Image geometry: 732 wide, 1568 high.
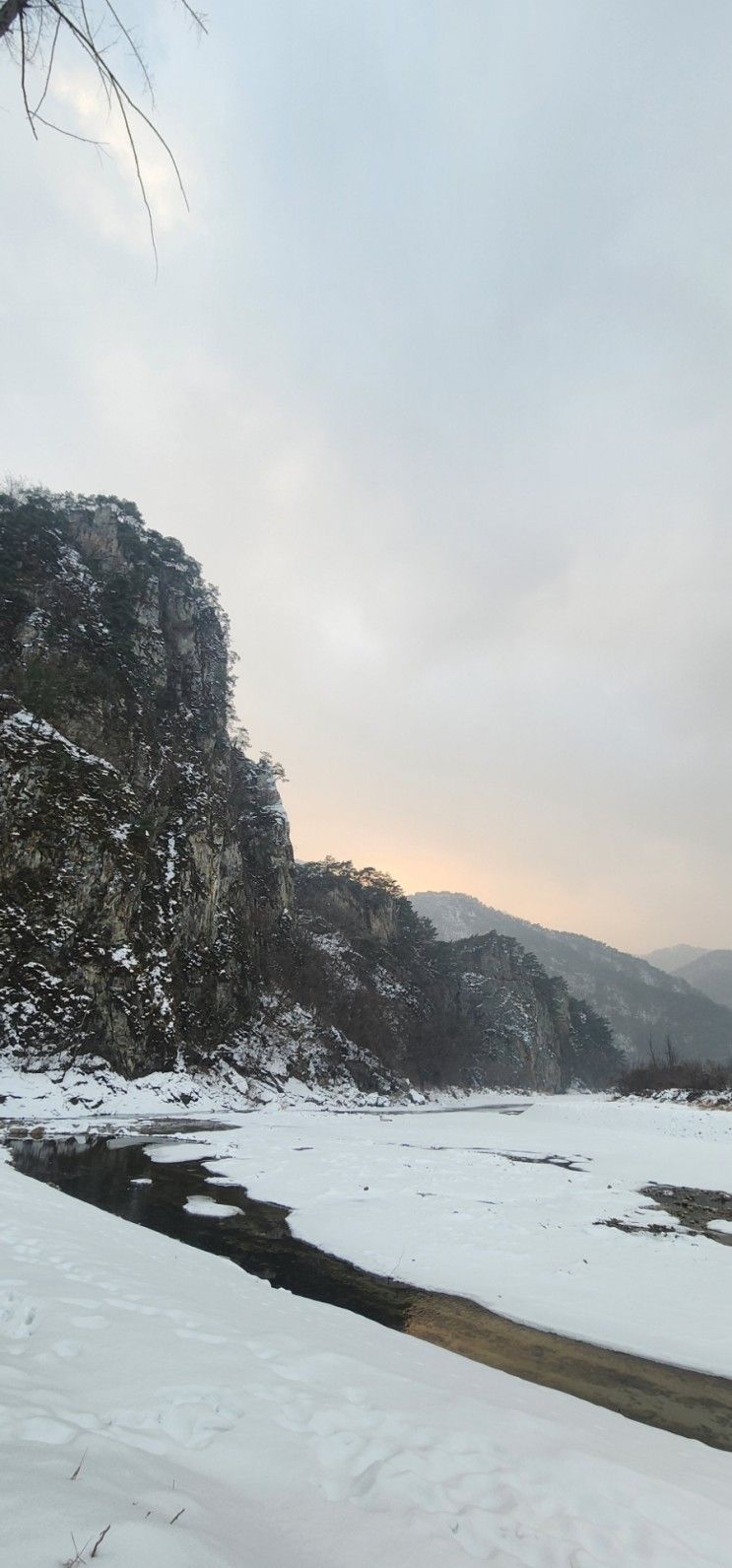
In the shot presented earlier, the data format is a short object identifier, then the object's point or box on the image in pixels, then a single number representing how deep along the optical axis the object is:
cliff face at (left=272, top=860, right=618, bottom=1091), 78.19
